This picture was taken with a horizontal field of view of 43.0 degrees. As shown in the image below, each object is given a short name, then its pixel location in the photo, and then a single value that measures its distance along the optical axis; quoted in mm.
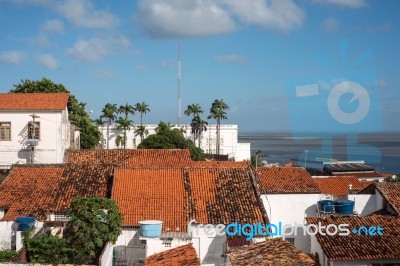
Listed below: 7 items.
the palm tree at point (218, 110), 82375
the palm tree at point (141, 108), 85438
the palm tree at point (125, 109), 82875
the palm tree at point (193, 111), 84750
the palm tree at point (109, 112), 81562
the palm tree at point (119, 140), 83938
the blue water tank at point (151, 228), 19422
